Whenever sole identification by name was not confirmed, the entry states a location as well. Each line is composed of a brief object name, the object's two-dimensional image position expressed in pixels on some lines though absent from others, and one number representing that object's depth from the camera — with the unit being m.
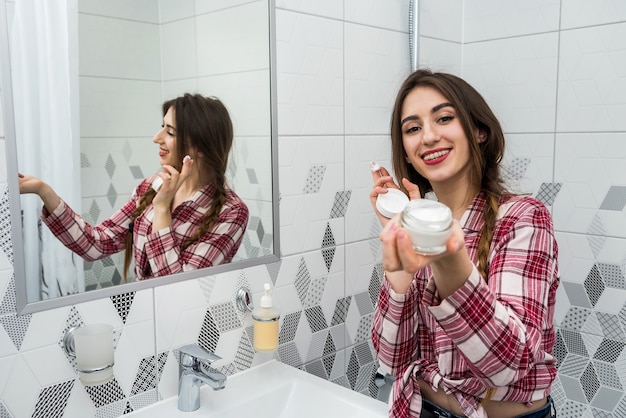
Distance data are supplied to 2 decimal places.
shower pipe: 1.89
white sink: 1.33
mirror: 1.10
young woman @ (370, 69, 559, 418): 0.97
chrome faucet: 1.30
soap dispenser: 1.45
